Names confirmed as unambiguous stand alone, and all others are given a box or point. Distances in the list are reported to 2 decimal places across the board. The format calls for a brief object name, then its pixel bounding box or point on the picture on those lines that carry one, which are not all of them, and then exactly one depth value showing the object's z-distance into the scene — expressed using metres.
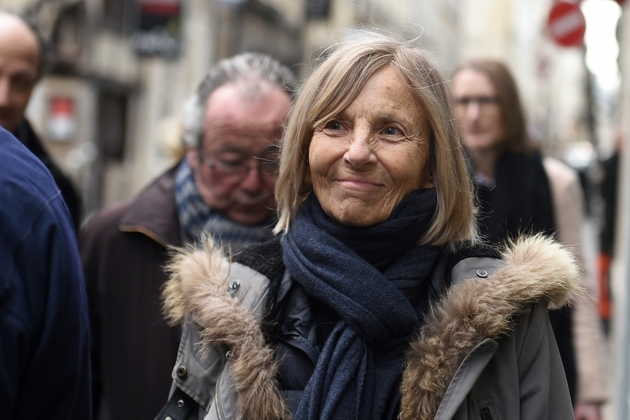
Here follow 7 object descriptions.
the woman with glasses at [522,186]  3.89
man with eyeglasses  3.12
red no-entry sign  11.77
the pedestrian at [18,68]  3.69
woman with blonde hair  2.17
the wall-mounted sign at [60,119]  21.59
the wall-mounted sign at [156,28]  12.70
